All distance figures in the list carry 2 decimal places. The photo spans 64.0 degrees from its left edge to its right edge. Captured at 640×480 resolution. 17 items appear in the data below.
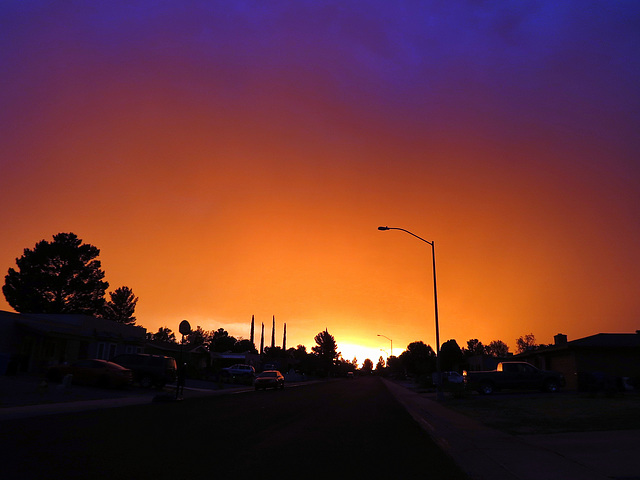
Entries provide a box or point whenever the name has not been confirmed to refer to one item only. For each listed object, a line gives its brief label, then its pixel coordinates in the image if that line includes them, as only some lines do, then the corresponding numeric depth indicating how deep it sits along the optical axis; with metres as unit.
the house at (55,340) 34.47
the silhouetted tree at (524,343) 176.75
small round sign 23.80
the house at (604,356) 35.84
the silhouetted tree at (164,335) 170.00
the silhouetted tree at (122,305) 95.86
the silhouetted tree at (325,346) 189.12
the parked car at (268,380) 40.06
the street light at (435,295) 31.75
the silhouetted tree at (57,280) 68.81
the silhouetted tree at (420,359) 104.94
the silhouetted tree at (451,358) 118.81
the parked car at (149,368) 30.95
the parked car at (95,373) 27.98
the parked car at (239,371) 54.31
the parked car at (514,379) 32.12
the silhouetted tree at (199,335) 176.71
